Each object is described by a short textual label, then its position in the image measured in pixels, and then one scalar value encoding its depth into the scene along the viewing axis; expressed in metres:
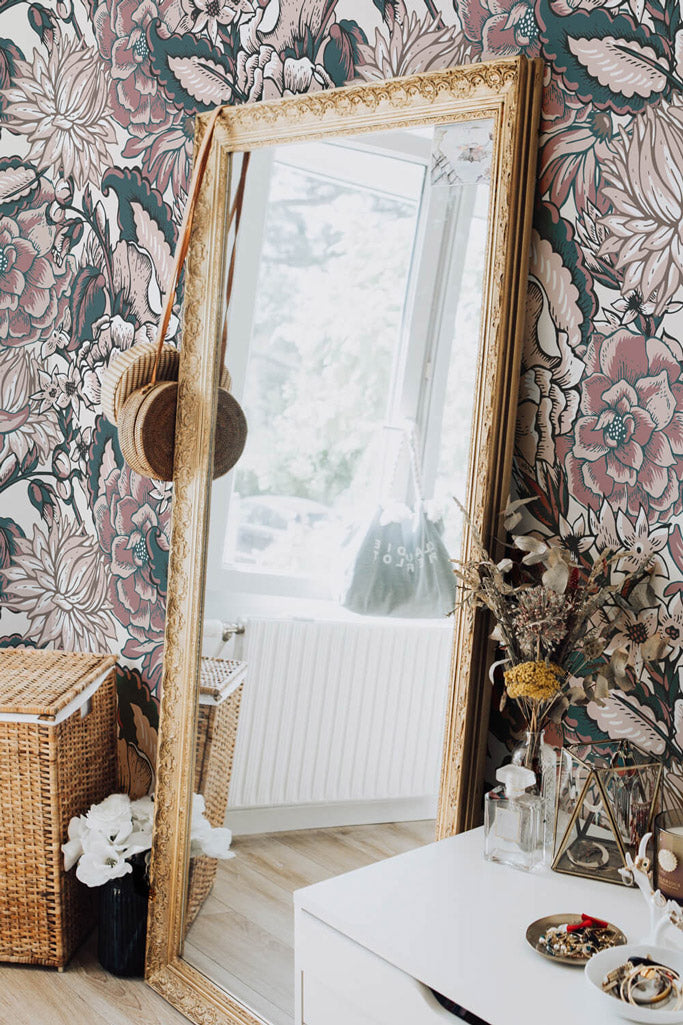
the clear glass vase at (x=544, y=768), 1.38
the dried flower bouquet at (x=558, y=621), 1.36
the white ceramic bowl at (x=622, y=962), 1.01
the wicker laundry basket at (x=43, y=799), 1.98
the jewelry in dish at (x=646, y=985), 1.03
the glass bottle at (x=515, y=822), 1.34
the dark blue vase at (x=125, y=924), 2.04
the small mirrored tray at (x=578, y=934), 1.12
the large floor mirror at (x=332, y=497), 1.53
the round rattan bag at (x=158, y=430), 1.90
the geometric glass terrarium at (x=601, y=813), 1.32
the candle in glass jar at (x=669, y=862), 1.23
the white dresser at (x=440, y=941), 1.08
